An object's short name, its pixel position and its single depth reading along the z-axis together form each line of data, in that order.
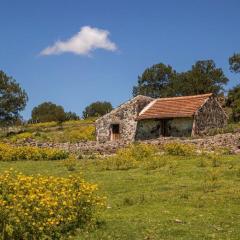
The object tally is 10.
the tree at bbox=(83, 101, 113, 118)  107.31
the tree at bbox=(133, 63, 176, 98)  91.38
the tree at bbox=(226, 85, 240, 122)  55.31
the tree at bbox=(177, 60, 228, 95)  78.38
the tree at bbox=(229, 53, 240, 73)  68.19
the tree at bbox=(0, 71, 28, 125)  68.06
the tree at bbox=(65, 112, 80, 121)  89.11
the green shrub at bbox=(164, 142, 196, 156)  26.53
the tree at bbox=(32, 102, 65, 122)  93.19
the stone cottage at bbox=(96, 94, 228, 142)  43.66
